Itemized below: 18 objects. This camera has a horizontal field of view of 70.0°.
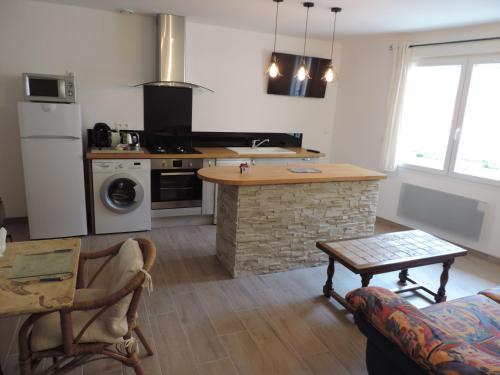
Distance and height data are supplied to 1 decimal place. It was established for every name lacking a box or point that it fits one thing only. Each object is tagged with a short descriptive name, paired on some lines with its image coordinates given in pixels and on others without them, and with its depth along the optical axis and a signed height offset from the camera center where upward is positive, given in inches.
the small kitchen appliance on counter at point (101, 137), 161.0 -13.9
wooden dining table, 54.6 -30.6
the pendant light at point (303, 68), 131.1 +17.9
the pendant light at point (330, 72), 133.3 +17.2
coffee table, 102.9 -39.4
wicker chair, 62.1 -40.9
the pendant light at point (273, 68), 131.0 +17.2
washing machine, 152.3 -37.9
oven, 165.8 -34.3
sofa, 50.9 -34.5
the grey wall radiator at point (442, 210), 158.2 -39.3
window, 152.0 +4.2
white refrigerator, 137.3 -25.7
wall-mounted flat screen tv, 200.7 +21.1
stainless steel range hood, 163.6 +27.2
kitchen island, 123.3 -34.4
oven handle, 166.6 -29.4
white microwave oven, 136.7 +5.4
